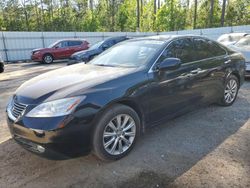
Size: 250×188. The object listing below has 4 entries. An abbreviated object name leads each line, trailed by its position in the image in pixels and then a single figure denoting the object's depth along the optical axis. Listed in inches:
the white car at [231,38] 283.5
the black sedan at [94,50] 370.9
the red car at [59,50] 481.0
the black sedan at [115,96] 84.2
